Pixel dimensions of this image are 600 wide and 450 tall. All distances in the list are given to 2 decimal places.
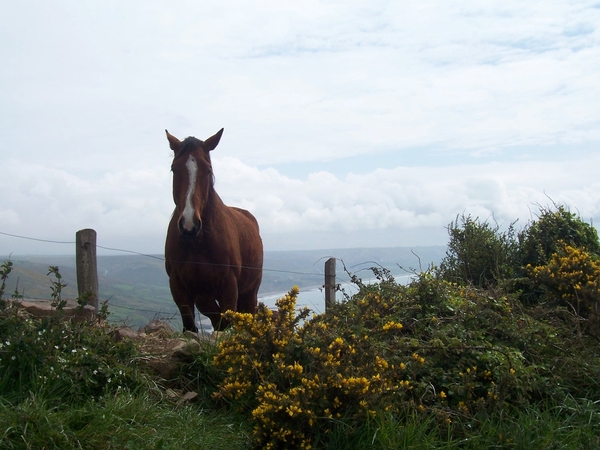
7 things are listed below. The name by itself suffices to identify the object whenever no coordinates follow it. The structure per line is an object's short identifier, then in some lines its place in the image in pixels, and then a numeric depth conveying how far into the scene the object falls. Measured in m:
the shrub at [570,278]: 5.99
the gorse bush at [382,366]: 3.98
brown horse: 6.57
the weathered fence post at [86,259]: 7.14
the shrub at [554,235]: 8.55
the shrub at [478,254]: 9.12
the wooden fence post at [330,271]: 9.66
